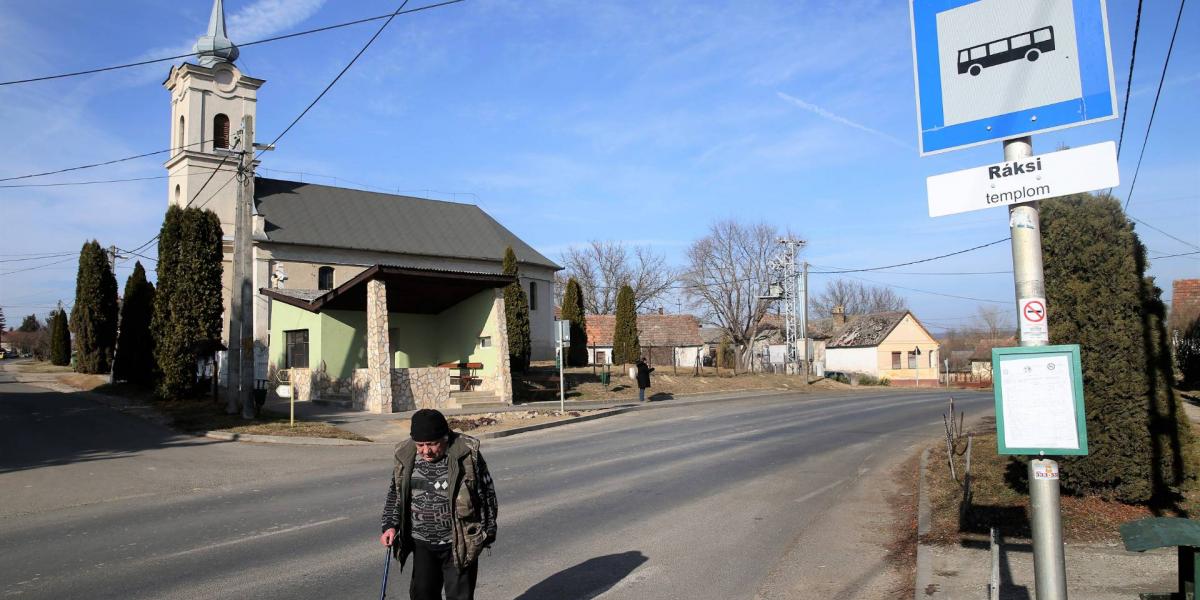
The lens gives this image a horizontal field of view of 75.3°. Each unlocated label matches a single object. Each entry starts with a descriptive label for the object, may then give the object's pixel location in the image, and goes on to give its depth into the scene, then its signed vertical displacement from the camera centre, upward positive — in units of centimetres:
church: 2527 +492
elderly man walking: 450 -88
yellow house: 6184 -29
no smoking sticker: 370 +11
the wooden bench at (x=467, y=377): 2845 -59
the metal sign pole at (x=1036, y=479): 356 -64
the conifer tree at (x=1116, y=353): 790 -13
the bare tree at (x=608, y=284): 8119 +760
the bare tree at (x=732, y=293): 6203 +486
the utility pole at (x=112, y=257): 4738 +705
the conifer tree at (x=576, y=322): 4912 +226
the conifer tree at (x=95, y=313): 4562 +355
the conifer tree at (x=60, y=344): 6219 +241
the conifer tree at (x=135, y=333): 3638 +185
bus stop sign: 382 +141
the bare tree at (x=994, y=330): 10318 +187
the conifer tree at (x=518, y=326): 3944 +172
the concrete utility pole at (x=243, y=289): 2095 +218
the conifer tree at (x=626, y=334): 4500 +127
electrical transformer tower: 4550 +347
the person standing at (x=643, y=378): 2994 -88
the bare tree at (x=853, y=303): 10419 +623
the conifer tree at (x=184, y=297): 2591 +247
